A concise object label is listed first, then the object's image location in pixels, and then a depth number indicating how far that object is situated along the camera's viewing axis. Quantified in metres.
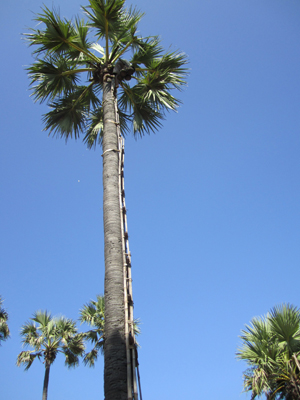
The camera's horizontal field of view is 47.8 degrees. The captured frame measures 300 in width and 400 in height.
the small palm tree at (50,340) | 13.20
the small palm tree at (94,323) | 12.87
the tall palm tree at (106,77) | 7.12
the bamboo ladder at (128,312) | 3.96
